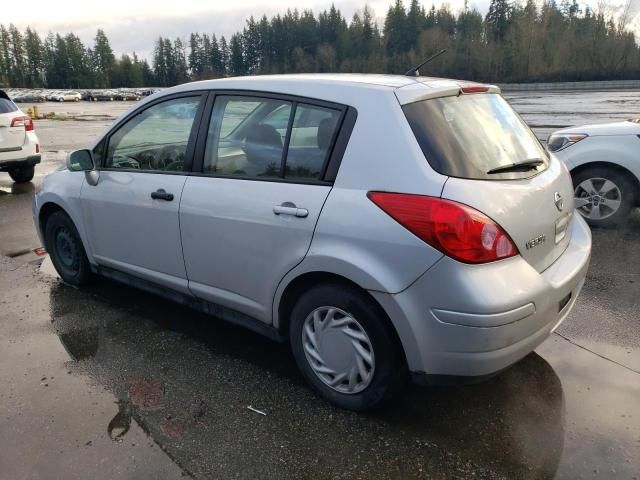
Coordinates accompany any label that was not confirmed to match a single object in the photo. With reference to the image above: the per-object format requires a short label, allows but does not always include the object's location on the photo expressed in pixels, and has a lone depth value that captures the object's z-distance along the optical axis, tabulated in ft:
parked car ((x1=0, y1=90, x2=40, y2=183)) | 30.50
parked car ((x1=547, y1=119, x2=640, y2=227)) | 18.71
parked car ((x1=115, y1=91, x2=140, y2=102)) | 265.87
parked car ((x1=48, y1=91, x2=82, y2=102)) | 263.49
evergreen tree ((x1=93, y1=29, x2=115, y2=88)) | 430.20
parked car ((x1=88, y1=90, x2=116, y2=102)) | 269.77
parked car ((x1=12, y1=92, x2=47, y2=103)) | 251.39
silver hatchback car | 7.75
